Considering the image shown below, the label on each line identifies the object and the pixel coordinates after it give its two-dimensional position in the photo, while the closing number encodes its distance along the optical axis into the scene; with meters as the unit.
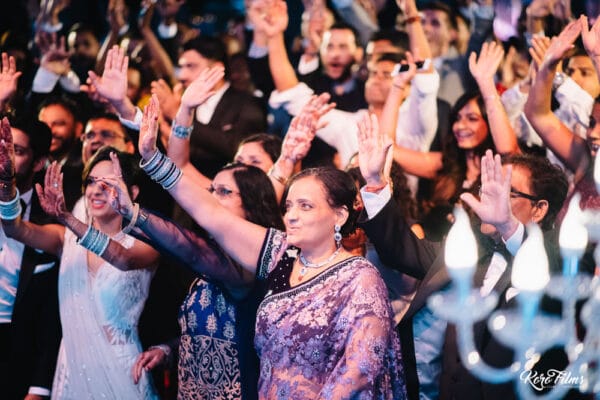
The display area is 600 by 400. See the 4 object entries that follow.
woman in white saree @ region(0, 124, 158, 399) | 3.42
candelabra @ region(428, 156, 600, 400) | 2.73
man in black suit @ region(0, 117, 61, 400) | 3.85
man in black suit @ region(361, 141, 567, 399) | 2.84
